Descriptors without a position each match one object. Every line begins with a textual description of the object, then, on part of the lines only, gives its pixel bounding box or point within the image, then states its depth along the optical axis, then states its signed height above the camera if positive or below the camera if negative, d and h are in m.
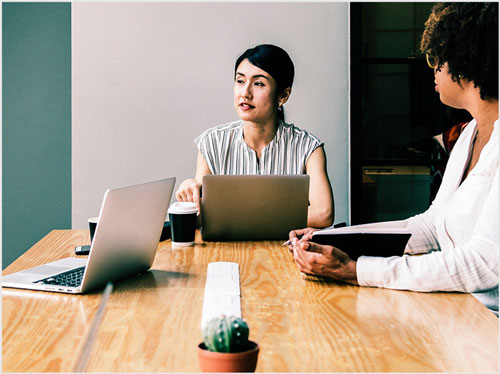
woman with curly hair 1.08 -0.05
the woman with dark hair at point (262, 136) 2.29 +0.25
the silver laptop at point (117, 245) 1.02 -0.13
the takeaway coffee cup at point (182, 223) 1.57 -0.12
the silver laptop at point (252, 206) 1.63 -0.06
